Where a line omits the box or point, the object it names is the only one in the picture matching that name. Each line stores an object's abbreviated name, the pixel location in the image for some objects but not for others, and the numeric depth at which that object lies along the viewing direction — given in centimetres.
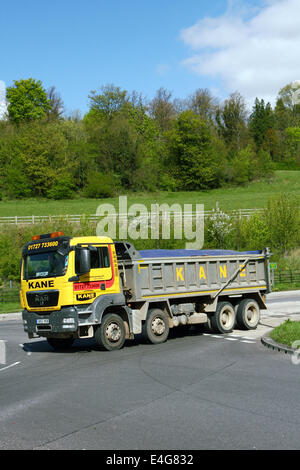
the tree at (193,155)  8802
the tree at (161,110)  10344
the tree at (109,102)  9781
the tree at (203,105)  10488
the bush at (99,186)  7862
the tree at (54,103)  10200
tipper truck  1418
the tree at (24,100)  9538
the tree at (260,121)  11619
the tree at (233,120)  10850
